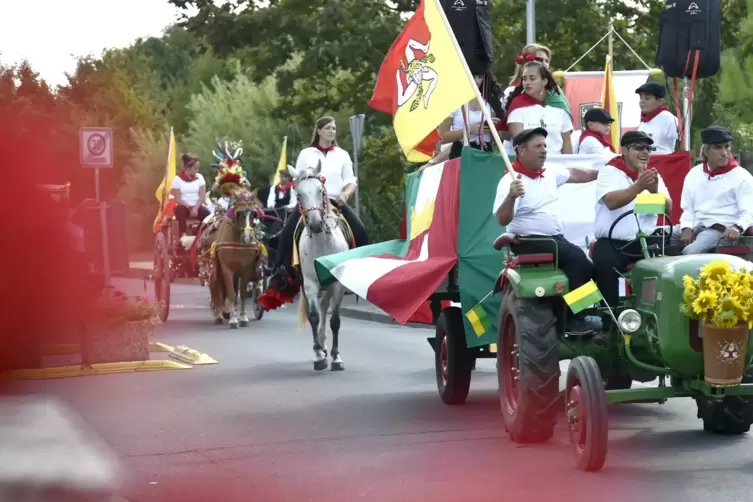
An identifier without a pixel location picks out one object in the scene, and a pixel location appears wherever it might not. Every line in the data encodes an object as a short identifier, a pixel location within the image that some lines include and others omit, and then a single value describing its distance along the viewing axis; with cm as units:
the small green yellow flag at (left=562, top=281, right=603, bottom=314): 945
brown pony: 2356
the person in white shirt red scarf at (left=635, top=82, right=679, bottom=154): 1425
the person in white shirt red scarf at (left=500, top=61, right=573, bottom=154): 1248
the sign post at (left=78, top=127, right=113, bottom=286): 1742
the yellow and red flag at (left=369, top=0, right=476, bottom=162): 1160
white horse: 1641
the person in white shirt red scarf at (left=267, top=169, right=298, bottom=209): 2942
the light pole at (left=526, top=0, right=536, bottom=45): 2950
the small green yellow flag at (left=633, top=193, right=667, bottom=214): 933
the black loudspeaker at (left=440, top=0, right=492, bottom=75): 1355
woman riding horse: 1697
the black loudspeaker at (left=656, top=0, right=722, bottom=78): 1521
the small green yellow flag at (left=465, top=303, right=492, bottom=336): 1129
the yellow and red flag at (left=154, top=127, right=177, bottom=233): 2902
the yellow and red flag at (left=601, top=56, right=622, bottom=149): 1772
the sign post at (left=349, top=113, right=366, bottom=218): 2959
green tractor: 883
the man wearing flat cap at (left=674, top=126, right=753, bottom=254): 1173
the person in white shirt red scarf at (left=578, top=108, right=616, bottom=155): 1305
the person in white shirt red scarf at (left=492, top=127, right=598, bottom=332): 1005
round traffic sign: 2035
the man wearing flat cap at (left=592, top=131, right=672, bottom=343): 1001
